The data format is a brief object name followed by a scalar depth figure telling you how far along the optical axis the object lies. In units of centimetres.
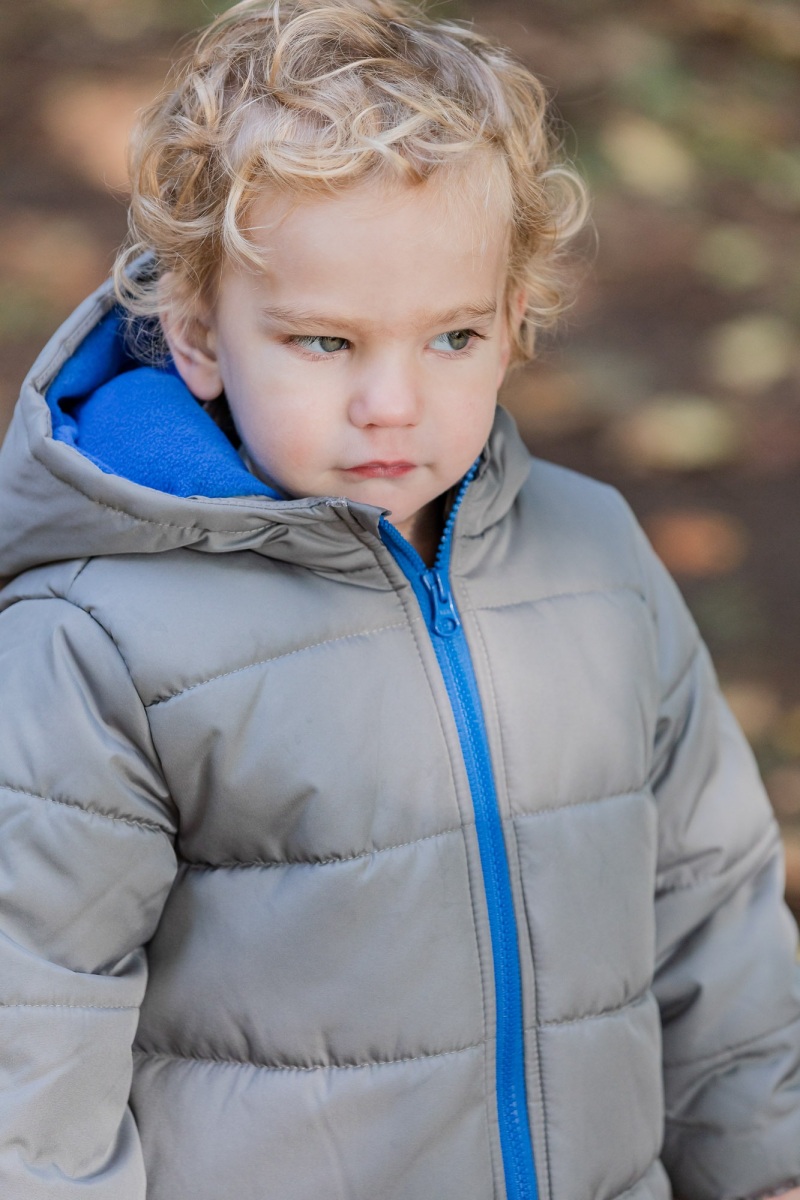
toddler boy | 236
